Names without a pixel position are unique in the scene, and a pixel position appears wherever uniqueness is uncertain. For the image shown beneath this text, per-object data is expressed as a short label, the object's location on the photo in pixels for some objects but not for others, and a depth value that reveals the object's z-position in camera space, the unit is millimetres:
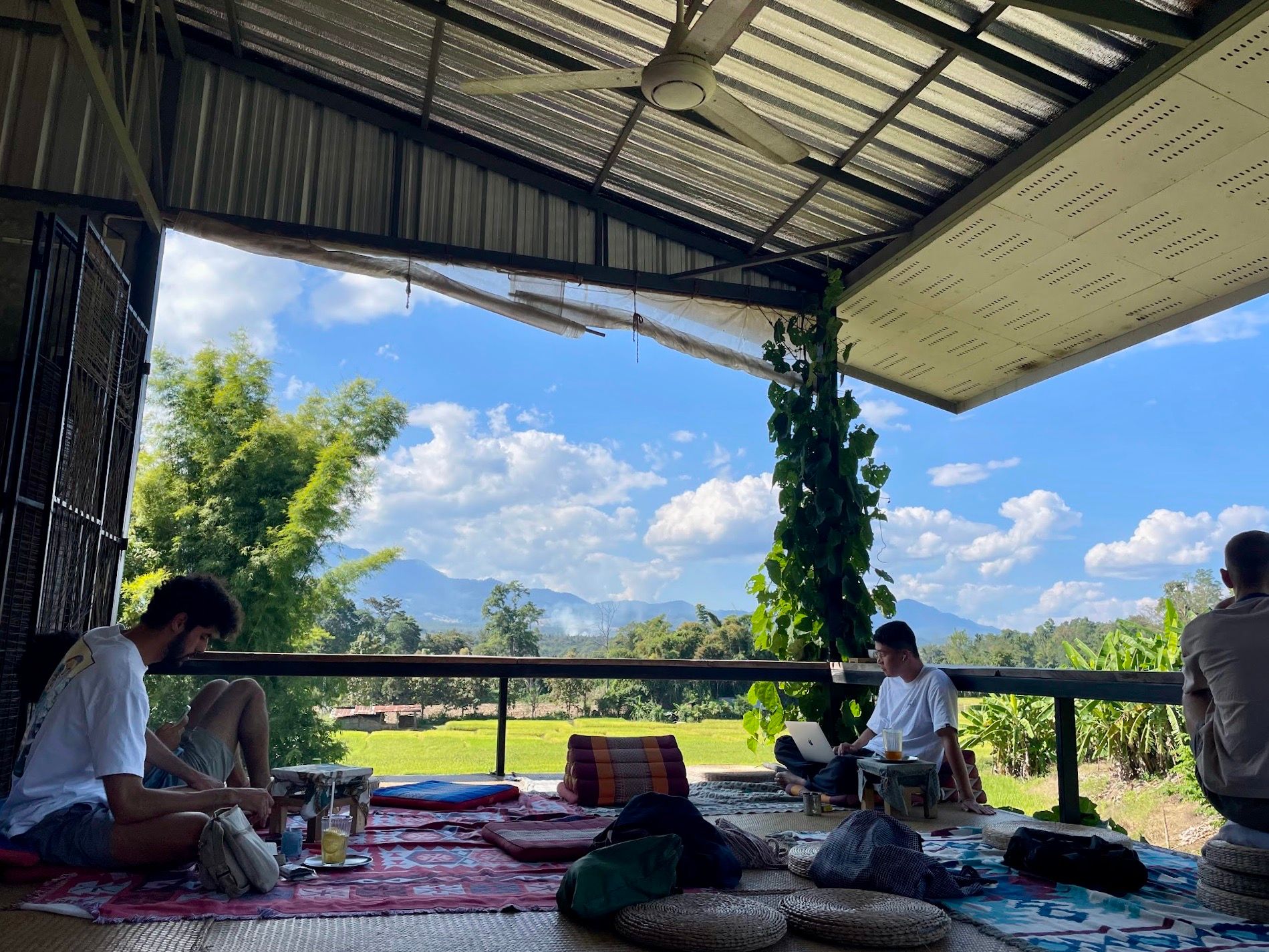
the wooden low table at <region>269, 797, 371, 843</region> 3188
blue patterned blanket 2221
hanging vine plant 6223
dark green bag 2324
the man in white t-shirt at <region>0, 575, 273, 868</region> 2523
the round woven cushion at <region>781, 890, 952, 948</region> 2174
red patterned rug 2332
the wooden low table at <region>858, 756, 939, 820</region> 3984
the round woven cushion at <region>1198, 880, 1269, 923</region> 2359
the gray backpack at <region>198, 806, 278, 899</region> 2473
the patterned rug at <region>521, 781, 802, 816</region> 4309
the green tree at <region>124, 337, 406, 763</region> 13914
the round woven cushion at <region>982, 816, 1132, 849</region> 3188
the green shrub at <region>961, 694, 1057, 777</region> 8977
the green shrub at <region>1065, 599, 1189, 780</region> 7441
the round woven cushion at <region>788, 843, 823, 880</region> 2885
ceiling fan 3180
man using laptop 4172
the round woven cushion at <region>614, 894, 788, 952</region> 2111
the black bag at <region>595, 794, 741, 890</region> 2732
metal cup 4180
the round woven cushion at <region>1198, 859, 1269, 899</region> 2389
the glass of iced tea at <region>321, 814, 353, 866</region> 2842
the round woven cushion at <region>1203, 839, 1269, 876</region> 2398
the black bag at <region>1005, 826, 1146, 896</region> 2715
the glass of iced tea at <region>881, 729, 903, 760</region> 4122
